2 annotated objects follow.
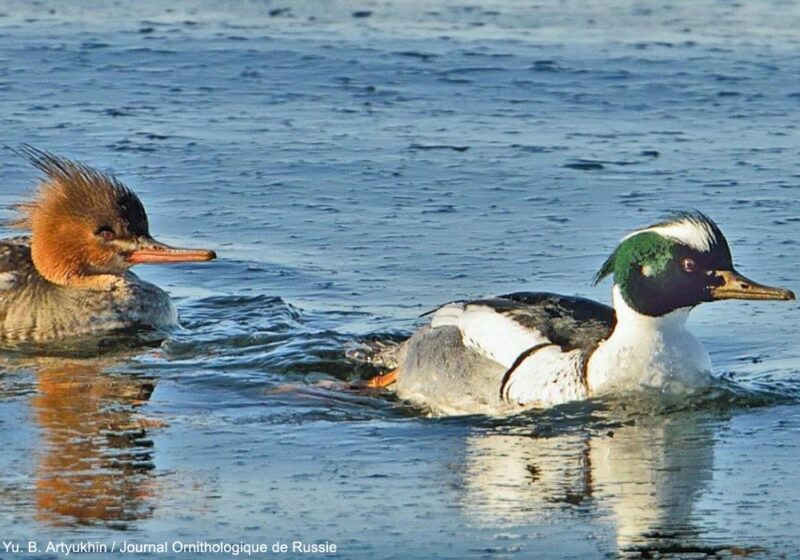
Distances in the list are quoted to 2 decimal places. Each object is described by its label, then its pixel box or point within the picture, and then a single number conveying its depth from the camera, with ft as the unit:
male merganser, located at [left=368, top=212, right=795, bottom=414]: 53.93
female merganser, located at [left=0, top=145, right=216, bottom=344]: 66.59
